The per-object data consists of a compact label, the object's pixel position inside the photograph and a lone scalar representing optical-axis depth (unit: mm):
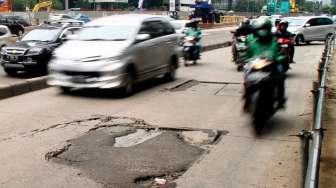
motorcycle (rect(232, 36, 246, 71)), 17766
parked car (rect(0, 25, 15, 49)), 20312
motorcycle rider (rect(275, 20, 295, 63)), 16344
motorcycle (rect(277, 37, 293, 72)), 16219
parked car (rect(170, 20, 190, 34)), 26289
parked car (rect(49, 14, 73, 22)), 53312
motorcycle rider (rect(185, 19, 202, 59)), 19781
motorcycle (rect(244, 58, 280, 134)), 8242
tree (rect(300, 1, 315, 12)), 144625
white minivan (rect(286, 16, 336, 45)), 32500
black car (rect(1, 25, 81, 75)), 15859
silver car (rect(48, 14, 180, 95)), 11516
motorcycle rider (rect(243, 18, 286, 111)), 8781
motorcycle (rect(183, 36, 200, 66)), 19484
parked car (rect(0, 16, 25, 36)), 38619
